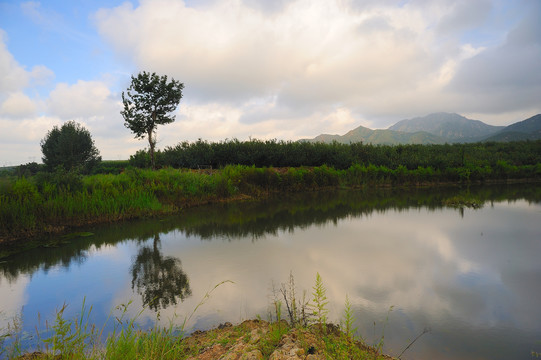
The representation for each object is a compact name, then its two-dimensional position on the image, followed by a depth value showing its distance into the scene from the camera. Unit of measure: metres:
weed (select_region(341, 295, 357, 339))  3.15
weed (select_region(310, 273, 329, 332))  3.15
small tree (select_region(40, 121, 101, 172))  32.91
